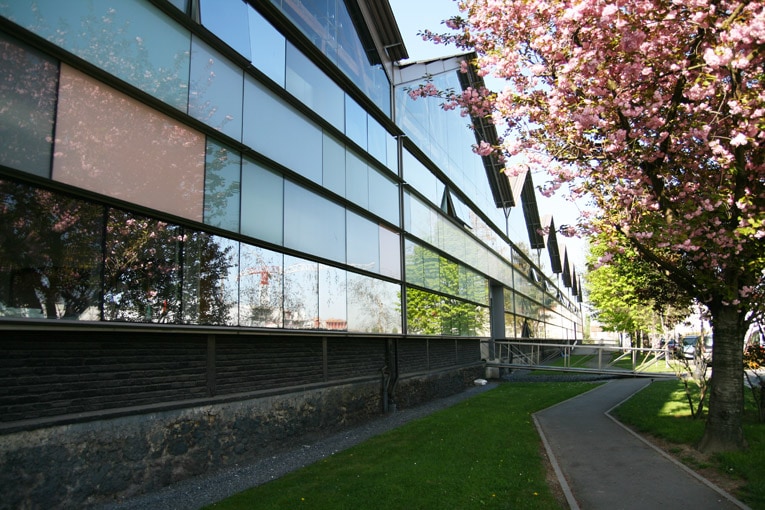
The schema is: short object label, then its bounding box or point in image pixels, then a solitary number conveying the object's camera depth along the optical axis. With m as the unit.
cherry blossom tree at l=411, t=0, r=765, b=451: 6.66
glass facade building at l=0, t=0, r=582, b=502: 6.03
